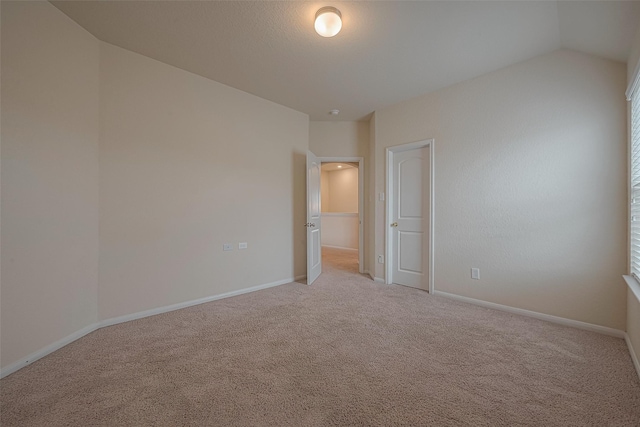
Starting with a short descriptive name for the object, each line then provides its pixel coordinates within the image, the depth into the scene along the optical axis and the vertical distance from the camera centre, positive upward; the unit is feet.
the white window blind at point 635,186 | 6.54 +0.68
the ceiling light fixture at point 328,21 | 6.63 +4.97
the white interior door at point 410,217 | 11.95 -0.20
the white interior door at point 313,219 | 12.90 -0.33
